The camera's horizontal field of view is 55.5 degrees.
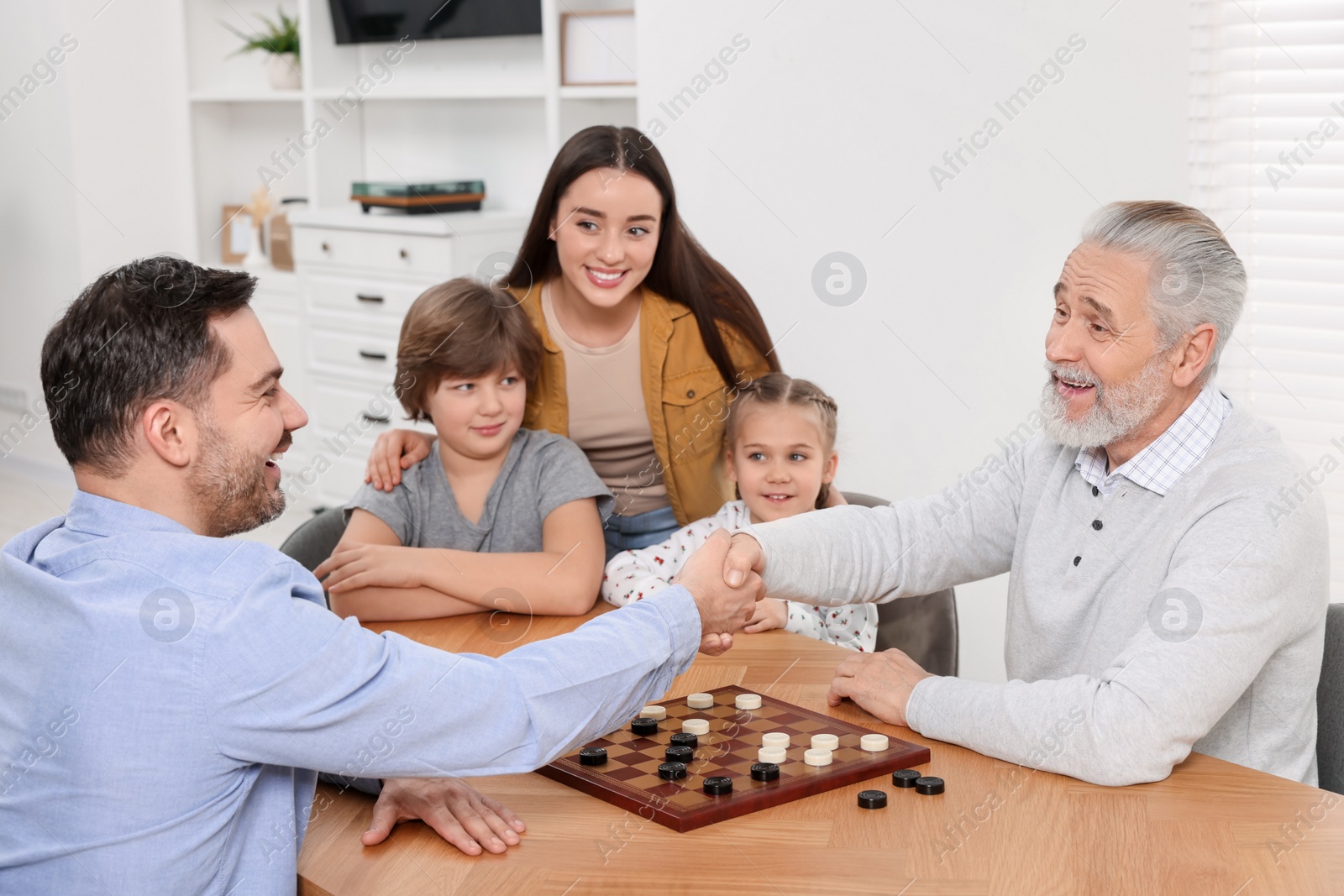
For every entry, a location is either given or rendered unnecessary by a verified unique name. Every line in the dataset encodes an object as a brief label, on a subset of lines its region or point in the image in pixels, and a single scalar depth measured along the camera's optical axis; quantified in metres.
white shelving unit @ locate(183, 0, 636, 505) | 4.61
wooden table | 1.21
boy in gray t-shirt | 2.19
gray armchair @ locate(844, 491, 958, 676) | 2.24
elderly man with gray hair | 1.41
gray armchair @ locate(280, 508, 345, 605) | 2.28
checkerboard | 1.34
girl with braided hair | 2.23
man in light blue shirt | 1.13
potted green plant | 5.39
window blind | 2.72
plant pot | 5.43
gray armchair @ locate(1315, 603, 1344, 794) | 1.65
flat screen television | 4.62
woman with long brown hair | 2.44
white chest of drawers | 4.59
